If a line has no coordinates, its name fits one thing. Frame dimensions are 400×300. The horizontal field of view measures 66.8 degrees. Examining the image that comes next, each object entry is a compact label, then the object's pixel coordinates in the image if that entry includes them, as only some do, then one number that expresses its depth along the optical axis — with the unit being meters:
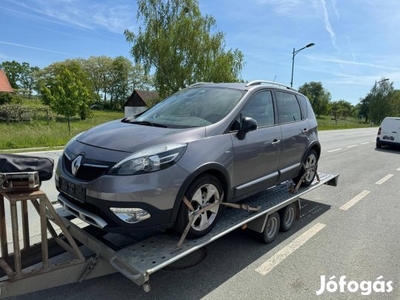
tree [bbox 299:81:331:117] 94.31
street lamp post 25.42
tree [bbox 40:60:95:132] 25.28
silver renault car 2.64
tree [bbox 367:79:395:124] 75.12
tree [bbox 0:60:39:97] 90.19
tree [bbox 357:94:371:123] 94.06
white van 15.88
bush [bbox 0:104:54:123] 29.34
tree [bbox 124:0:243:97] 23.34
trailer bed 2.38
